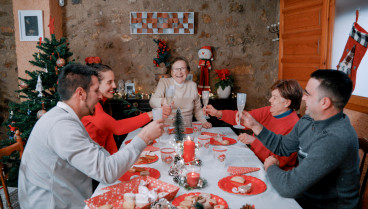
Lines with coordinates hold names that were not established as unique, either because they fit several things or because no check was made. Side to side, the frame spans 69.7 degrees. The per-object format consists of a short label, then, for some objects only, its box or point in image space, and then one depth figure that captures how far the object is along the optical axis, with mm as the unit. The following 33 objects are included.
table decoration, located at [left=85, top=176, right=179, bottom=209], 1126
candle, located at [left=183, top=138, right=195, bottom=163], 1656
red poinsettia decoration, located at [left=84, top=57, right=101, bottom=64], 4320
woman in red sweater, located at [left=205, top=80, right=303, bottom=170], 2061
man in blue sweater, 1213
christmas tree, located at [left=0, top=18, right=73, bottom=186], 2840
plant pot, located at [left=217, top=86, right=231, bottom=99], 4445
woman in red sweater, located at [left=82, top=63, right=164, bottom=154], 2105
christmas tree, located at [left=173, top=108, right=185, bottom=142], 2014
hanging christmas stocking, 2834
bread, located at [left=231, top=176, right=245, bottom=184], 1397
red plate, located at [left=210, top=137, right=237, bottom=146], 2171
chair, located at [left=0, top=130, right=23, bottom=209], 1580
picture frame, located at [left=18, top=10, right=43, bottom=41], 4090
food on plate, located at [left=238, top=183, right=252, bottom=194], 1257
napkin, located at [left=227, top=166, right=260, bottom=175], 1533
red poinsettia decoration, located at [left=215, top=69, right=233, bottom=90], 4449
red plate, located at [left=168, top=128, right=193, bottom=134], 2497
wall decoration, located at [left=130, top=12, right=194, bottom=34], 4582
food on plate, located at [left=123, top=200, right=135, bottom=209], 1099
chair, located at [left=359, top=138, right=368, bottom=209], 1426
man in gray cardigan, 1263
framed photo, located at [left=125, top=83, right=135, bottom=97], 4645
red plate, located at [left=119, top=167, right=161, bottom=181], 1471
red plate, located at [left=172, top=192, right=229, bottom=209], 1153
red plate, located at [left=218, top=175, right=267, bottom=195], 1308
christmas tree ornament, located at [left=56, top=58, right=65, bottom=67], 2927
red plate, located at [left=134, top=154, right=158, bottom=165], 1690
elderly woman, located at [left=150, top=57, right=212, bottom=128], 3197
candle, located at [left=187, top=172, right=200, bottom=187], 1314
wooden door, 3336
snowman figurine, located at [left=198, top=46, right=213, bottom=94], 4535
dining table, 1204
